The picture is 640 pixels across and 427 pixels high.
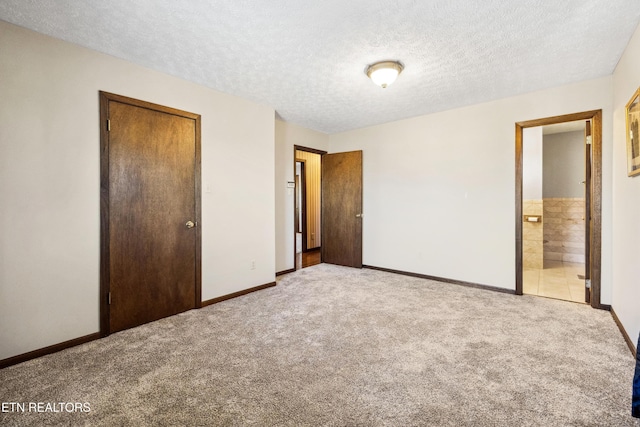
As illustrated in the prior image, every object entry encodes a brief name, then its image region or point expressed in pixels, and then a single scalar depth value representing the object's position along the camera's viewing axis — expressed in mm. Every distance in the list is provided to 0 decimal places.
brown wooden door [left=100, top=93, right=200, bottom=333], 2668
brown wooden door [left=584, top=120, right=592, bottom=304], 3262
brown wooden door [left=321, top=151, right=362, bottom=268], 5223
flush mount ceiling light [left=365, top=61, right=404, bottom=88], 2727
